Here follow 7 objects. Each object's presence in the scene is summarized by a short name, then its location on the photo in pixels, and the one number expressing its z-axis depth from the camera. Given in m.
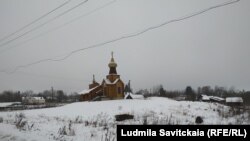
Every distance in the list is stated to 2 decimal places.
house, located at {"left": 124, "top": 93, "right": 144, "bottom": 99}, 69.48
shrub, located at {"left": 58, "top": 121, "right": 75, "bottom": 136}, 11.54
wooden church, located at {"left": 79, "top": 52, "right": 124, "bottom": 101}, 61.97
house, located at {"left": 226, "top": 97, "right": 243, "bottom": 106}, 77.84
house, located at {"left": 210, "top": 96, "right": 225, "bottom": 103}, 87.07
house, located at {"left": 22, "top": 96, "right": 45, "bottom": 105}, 105.44
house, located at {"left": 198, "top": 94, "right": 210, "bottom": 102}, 83.84
